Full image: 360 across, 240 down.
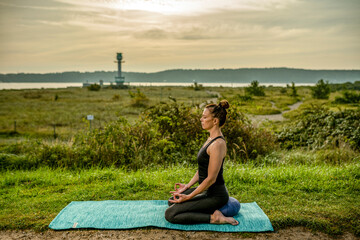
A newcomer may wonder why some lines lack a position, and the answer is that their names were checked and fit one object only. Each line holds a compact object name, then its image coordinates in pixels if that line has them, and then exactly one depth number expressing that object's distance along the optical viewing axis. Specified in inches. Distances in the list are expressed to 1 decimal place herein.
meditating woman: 171.6
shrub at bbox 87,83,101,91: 3376.0
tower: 4953.3
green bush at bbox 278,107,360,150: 460.4
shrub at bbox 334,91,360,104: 1214.9
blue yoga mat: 184.4
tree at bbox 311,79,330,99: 1770.4
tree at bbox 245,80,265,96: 2005.4
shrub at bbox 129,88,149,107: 1561.1
